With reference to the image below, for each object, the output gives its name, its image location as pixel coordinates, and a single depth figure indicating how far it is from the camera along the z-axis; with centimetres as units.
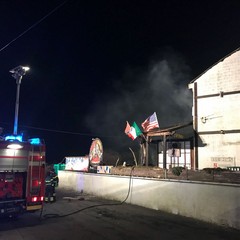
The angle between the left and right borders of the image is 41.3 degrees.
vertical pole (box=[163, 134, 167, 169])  1800
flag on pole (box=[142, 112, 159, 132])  1823
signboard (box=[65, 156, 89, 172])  2280
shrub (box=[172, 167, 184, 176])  1390
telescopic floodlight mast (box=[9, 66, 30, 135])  1759
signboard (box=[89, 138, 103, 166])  2198
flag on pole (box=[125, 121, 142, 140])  1881
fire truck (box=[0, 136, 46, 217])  1009
